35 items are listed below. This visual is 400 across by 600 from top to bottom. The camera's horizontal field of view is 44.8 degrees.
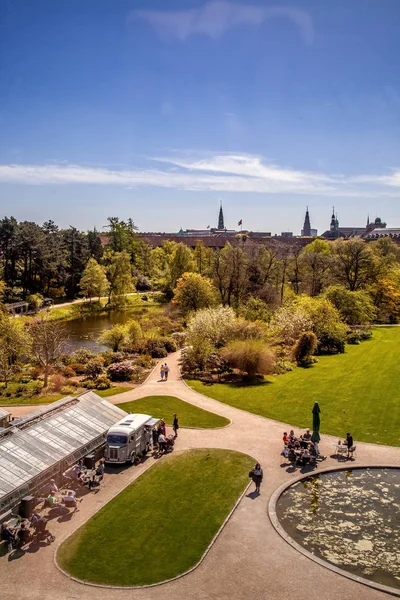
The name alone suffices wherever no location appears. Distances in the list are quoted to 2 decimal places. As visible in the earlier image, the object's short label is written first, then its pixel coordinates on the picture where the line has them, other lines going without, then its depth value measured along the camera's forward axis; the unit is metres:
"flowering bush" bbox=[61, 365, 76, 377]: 37.16
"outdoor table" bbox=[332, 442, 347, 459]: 23.28
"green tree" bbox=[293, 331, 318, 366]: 41.97
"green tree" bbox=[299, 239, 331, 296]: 67.94
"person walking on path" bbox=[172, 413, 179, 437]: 25.59
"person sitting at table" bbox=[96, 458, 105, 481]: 20.64
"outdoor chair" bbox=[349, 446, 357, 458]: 23.05
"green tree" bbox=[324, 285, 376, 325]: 56.44
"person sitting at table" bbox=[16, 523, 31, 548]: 16.31
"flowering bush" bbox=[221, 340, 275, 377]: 36.25
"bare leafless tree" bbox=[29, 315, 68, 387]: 34.91
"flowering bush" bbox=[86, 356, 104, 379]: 36.84
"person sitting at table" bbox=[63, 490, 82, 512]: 18.52
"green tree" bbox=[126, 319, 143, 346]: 45.47
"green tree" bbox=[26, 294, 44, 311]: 72.12
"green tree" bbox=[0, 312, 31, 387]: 37.62
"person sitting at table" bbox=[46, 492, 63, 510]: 18.16
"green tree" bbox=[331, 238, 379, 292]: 67.06
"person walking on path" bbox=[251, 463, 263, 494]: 19.97
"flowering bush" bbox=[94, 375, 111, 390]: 34.19
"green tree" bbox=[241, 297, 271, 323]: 50.56
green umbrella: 23.42
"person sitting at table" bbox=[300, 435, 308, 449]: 23.12
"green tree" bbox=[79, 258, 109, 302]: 81.38
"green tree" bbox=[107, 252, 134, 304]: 84.35
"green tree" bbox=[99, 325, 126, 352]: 45.12
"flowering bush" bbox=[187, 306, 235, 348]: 41.50
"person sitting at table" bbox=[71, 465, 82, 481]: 20.33
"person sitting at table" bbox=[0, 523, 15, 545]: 15.82
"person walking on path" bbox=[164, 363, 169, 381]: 36.25
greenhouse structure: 17.91
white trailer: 21.97
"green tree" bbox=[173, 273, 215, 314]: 57.34
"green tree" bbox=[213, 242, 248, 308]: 62.25
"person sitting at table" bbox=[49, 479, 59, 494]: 18.92
